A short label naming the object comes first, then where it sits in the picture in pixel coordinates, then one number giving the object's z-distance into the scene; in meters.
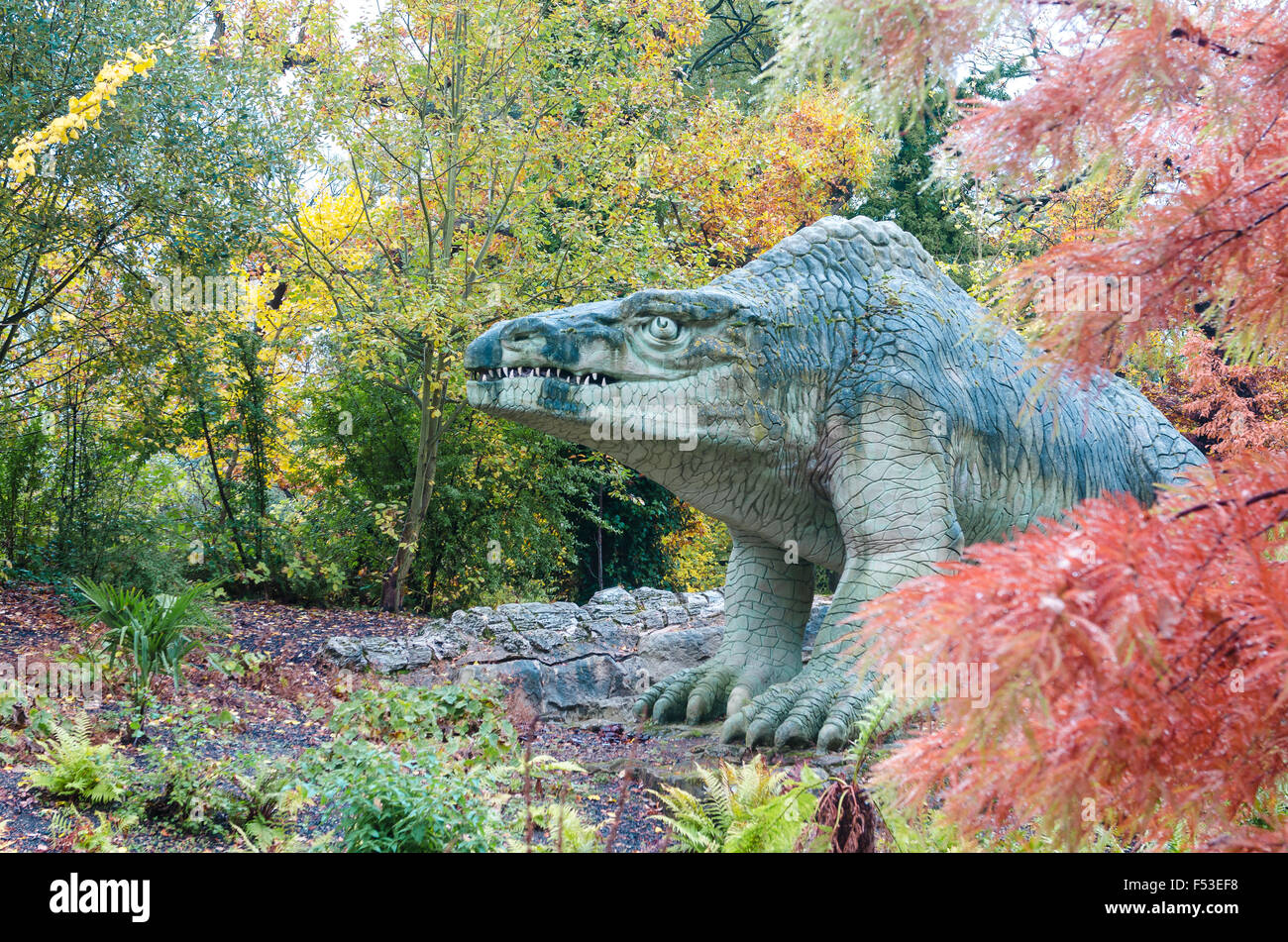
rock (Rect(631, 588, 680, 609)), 8.20
